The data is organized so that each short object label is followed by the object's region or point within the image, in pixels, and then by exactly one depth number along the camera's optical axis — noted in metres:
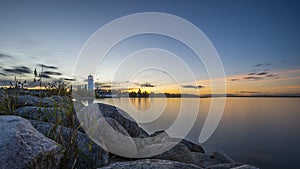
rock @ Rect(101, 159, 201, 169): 2.16
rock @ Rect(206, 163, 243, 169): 3.21
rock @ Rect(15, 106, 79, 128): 3.81
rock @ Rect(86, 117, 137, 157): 3.56
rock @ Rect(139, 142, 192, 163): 3.94
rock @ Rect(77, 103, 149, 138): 4.41
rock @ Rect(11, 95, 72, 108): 5.02
